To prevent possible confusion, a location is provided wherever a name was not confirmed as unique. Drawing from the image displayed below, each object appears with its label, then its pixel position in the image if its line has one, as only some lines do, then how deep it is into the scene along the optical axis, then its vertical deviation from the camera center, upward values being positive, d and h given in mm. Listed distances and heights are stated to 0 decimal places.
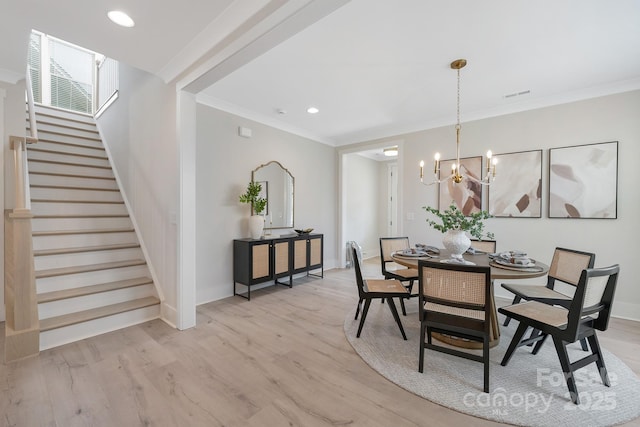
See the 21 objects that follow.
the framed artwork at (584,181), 3186 +361
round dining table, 2162 -487
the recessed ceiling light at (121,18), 1993 +1410
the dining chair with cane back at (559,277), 2434 -624
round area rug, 1641 -1207
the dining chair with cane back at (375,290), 2605 -782
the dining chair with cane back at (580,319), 1729 -768
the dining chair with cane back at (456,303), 1814 -634
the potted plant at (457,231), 2549 -192
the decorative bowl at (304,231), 4643 -369
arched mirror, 4332 +288
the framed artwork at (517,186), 3615 +328
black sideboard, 3707 -728
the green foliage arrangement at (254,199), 3961 +141
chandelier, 2664 +513
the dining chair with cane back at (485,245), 3267 -425
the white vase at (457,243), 2576 -306
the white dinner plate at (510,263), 2293 -450
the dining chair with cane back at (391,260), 3211 -614
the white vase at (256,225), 3910 -230
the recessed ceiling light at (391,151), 5395 +1219
